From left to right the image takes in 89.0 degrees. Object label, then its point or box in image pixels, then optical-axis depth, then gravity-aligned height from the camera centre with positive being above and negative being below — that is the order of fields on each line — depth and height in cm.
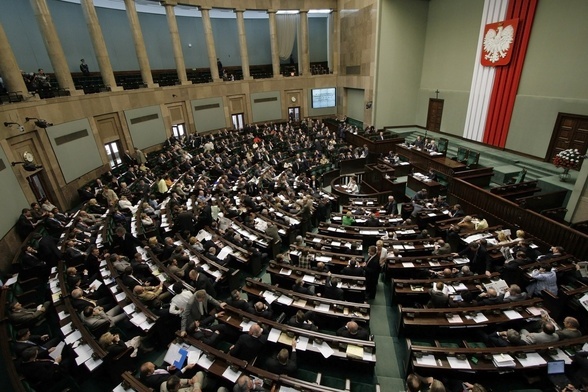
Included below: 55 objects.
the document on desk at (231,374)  432 -403
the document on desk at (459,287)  595 -416
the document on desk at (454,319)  515 -415
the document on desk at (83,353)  466 -396
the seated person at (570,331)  464 -399
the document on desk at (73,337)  496 -390
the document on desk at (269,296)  585 -408
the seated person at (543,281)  598 -418
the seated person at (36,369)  440 -384
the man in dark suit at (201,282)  608 -387
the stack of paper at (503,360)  430 -406
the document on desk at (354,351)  455 -403
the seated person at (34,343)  476 -390
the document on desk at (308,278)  645 -416
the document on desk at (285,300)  574 -409
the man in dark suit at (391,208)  1002 -441
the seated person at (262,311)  542 -401
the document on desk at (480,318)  516 -414
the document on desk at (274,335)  487 -400
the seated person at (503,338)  464 -418
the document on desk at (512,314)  515 -413
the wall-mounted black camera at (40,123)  1019 -109
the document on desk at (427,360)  445 -413
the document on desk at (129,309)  566 -400
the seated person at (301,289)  599 -403
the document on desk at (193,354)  462 -401
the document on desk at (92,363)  455 -396
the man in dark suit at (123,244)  780 -396
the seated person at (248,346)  470 -395
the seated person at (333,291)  582 -399
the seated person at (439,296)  557 -402
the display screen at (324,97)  2504 -210
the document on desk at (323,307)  556 -411
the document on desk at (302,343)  474 -405
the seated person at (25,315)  546 -391
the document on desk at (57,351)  490 -404
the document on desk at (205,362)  452 -403
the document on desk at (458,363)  435 -410
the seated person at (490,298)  549 -408
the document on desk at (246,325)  518 -406
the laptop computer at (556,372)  419 -414
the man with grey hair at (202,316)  515 -408
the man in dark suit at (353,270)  649 -404
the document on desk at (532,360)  431 -409
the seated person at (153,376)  419 -386
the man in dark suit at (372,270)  647 -409
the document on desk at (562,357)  433 -408
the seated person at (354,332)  483 -400
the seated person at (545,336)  460 -402
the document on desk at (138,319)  543 -402
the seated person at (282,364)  442 -405
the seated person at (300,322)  513 -399
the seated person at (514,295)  552 -405
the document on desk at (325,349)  462 -404
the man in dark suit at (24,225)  870 -366
